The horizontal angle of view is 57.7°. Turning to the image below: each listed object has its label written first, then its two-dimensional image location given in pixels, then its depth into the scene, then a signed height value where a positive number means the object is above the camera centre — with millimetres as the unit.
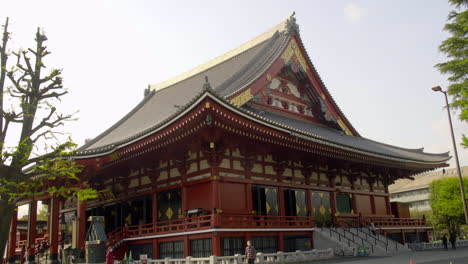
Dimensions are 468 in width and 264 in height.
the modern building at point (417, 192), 73500 +4957
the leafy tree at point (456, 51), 26547 +10414
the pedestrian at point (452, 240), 25891 -1306
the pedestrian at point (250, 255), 14961 -919
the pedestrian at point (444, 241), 25328 -1312
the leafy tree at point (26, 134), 13555 +3480
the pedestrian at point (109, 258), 15115 -789
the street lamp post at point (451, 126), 26027 +5550
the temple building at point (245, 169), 18516 +3227
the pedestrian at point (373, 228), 24972 -345
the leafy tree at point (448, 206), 50338 +1443
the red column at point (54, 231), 19811 +319
